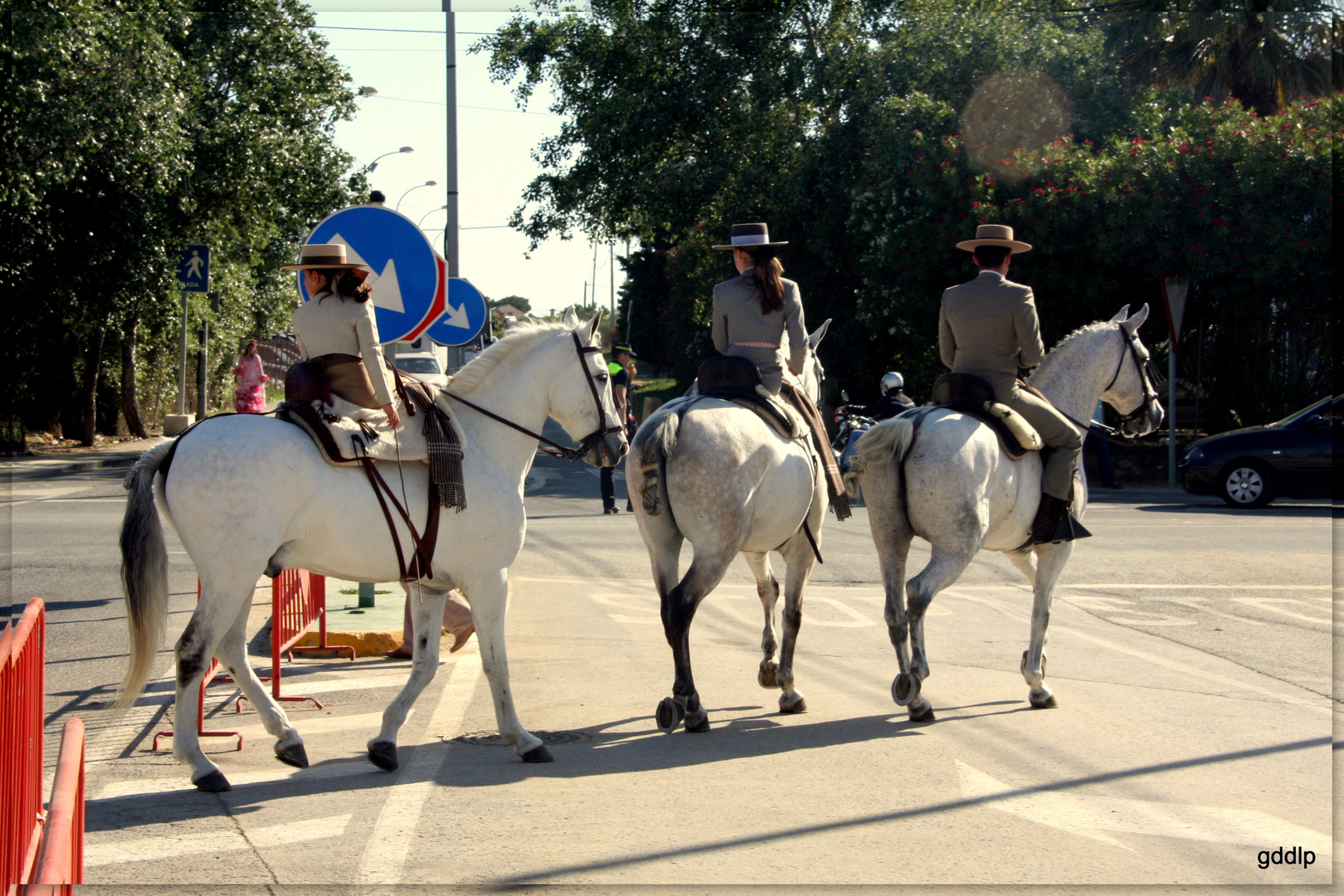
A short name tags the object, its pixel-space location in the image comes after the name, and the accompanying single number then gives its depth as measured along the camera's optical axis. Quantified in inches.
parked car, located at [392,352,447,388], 1295.2
